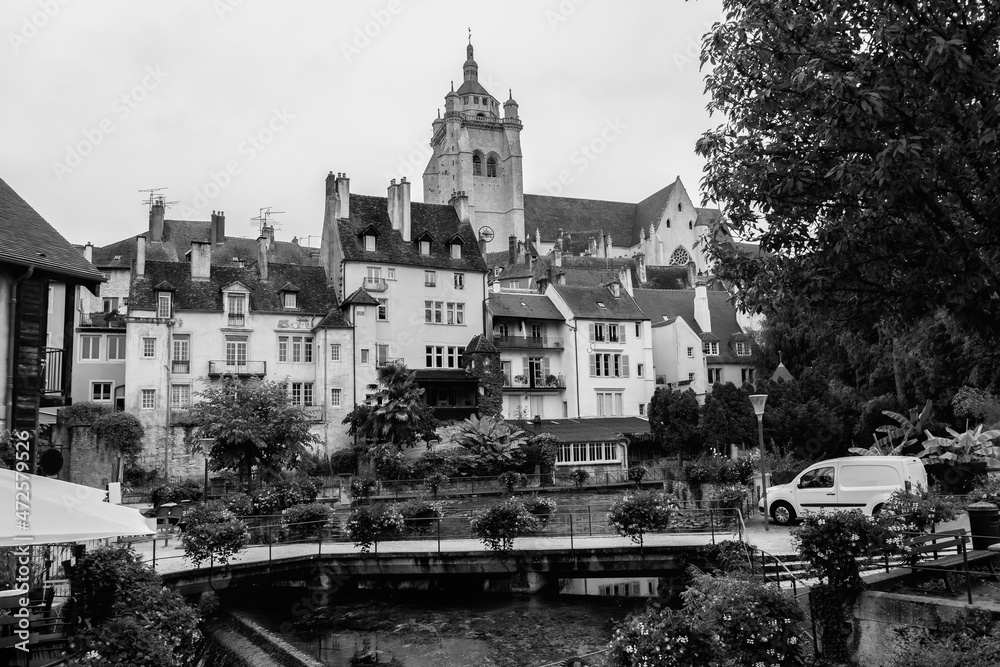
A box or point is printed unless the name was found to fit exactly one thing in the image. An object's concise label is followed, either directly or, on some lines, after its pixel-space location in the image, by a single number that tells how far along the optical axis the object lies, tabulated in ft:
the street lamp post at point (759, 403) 70.69
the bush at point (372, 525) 69.92
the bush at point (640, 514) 62.64
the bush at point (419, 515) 77.87
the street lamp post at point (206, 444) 139.74
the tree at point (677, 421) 150.10
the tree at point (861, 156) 27.66
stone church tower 331.98
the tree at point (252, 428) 110.83
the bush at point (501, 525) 65.51
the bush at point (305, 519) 77.66
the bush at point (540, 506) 81.71
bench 38.78
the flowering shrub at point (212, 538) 61.36
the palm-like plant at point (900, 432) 122.93
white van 65.36
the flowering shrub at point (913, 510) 46.38
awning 31.89
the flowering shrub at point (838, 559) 38.09
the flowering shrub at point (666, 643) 25.55
